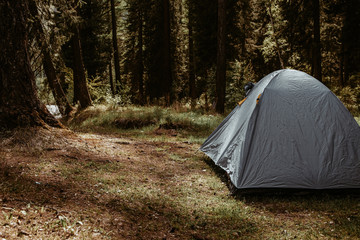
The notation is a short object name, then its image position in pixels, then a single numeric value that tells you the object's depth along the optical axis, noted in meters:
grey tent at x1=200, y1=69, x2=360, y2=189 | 4.62
